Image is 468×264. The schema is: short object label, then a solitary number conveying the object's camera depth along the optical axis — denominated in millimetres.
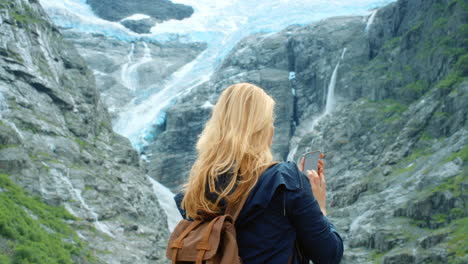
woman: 2766
